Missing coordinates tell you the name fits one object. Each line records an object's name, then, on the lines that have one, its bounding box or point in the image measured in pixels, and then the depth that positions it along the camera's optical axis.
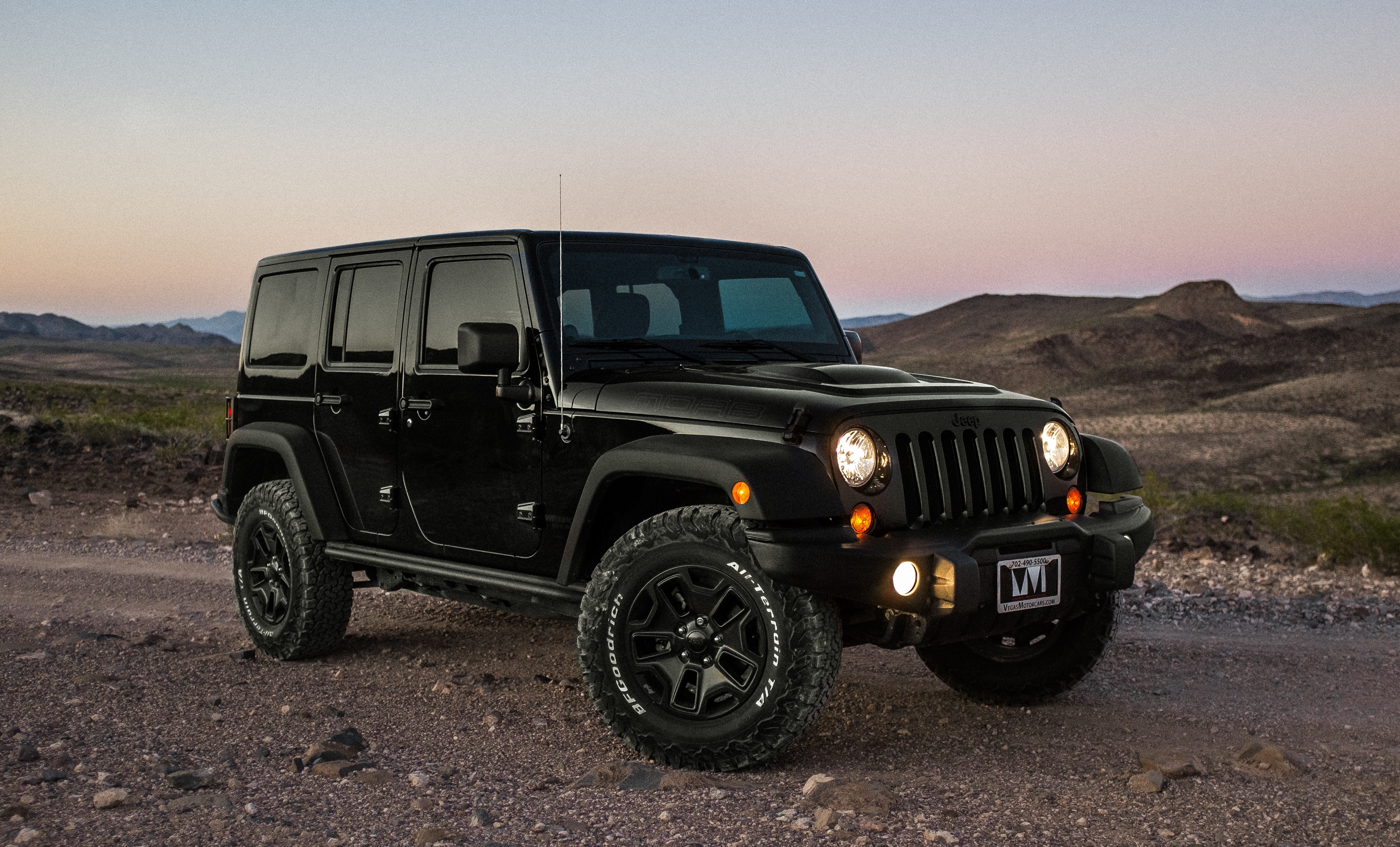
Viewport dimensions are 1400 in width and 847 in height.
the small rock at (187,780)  4.22
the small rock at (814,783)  4.16
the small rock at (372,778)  4.34
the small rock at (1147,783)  4.27
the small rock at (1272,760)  4.55
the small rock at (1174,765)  4.46
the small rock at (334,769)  4.40
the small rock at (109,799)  3.97
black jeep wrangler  4.22
